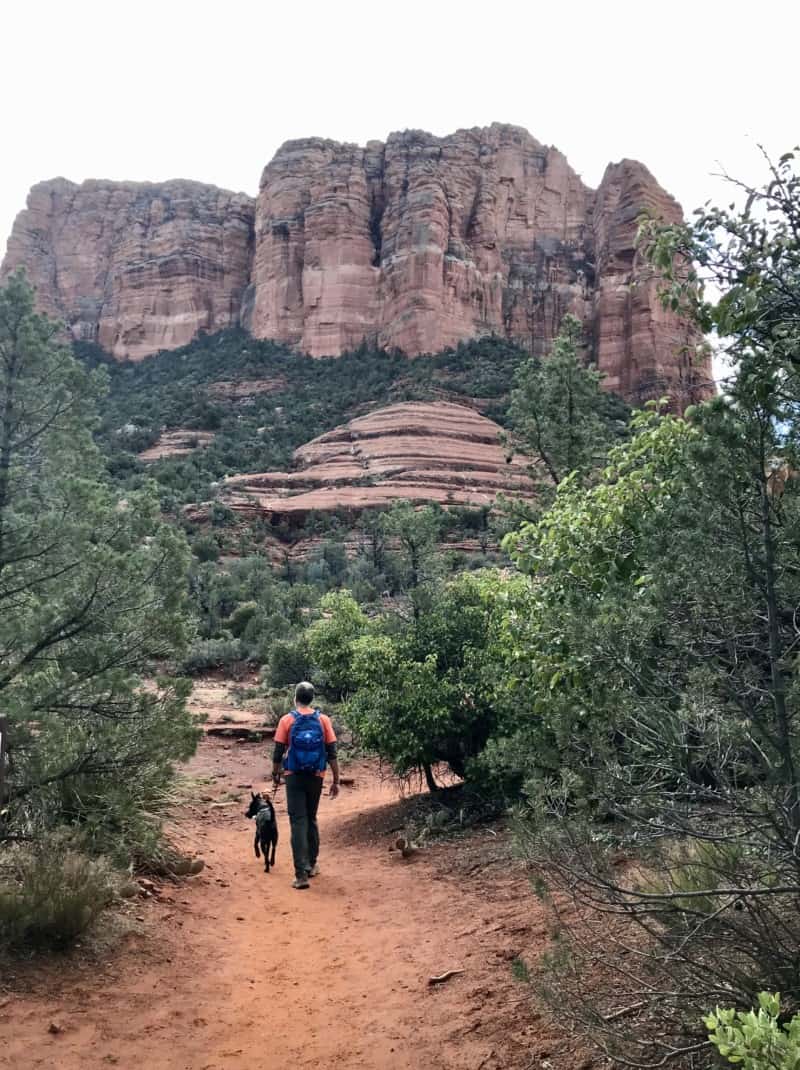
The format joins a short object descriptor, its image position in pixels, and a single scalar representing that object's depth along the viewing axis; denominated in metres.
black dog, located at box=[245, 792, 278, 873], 7.19
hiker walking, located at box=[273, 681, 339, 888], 6.61
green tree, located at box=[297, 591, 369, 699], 16.44
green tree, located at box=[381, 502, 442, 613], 29.36
